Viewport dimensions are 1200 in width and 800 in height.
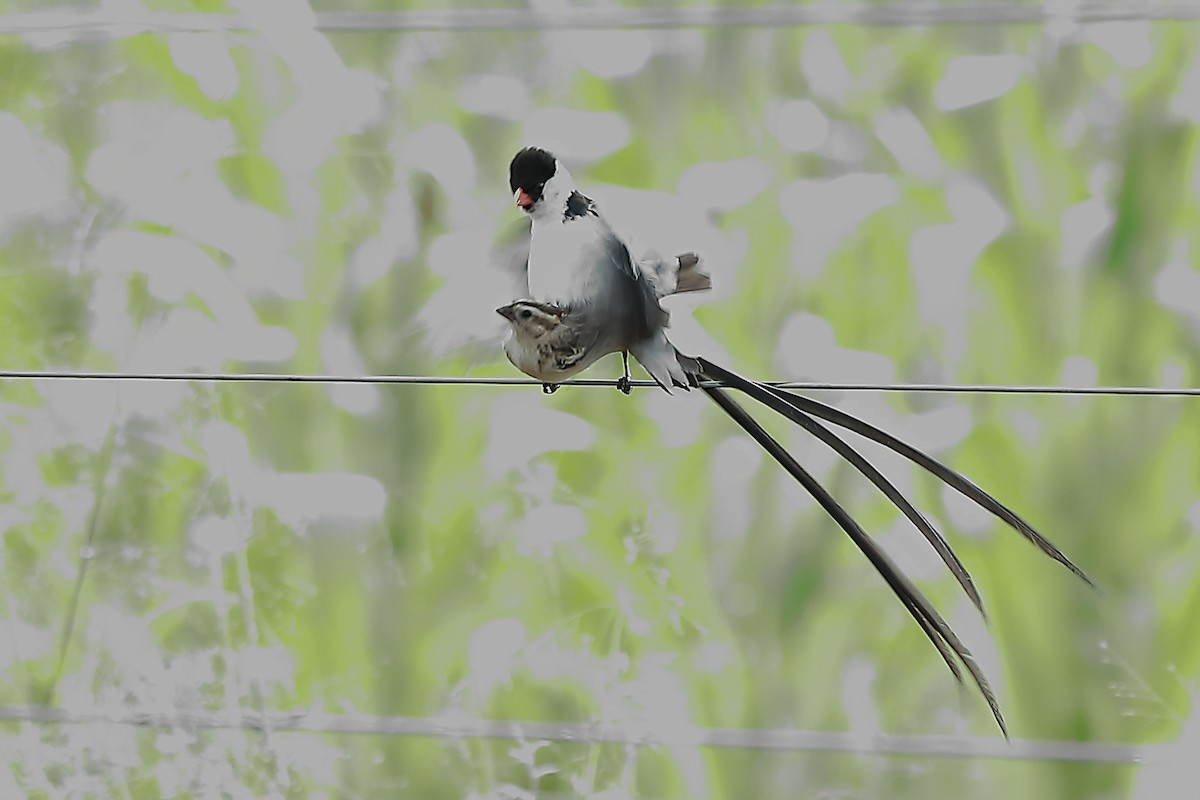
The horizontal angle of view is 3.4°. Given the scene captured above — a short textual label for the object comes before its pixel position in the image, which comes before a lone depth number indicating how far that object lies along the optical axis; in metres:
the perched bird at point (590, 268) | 8.04
